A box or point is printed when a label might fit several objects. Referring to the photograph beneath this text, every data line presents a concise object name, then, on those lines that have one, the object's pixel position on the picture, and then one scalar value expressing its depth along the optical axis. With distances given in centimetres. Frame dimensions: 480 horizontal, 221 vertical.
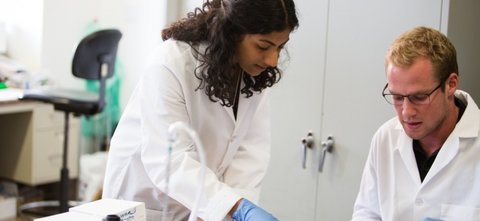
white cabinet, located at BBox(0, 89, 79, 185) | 349
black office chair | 312
